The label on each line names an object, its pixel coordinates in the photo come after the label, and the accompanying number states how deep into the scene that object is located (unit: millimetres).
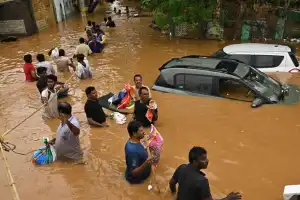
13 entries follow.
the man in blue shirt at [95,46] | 14344
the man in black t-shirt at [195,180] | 3730
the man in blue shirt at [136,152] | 4871
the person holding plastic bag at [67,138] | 5505
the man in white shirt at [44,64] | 10398
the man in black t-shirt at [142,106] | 6797
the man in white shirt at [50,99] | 7926
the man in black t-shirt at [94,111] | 7021
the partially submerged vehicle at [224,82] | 7715
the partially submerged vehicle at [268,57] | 9672
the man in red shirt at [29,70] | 10742
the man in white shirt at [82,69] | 10961
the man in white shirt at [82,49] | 13344
